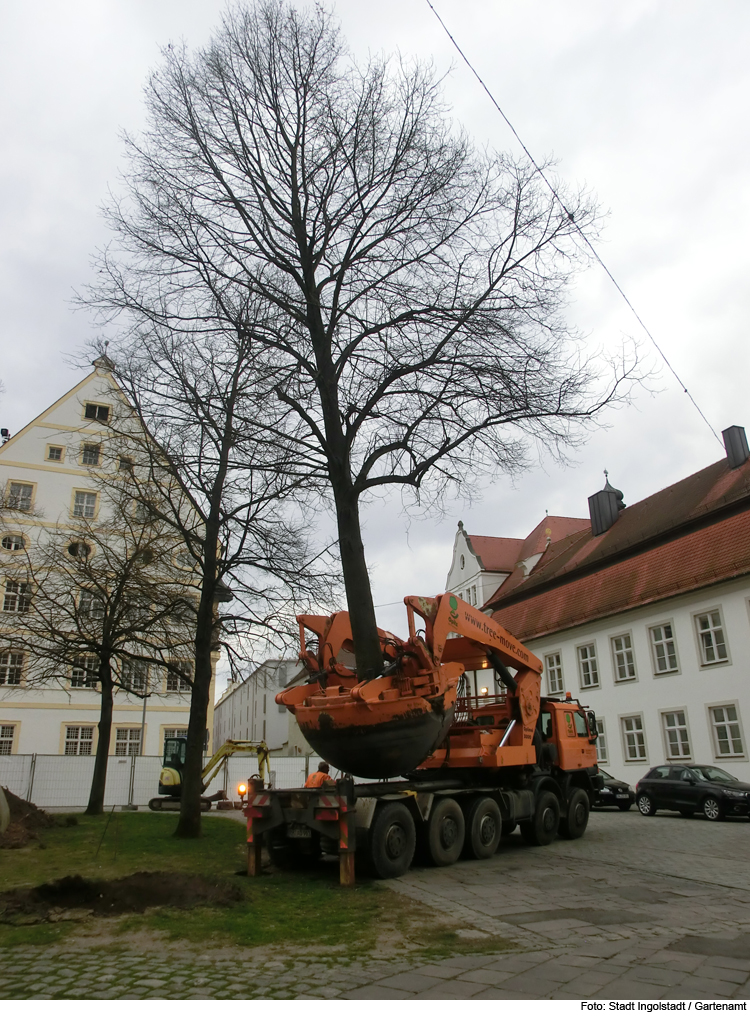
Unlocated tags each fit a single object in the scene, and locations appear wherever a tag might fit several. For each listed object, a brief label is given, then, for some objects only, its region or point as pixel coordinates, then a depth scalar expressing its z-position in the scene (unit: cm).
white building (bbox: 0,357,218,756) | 3391
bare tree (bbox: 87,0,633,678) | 1116
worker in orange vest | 1437
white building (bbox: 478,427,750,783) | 2445
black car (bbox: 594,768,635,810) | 2395
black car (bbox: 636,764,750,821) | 1934
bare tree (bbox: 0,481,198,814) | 1768
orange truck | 977
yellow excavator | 2367
